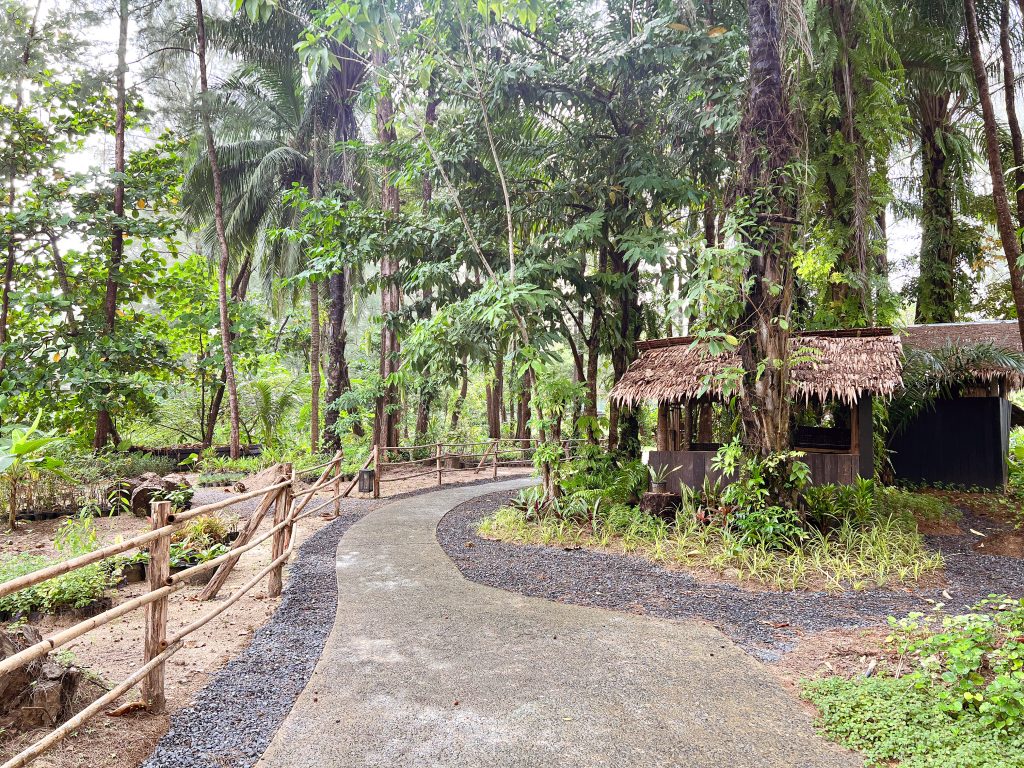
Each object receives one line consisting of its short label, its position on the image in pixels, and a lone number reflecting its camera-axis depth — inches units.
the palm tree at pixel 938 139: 384.5
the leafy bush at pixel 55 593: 172.4
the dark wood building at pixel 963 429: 388.2
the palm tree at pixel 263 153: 497.7
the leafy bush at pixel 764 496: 245.9
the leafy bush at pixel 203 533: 235.0
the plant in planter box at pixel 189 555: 217.9
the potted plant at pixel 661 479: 319.0
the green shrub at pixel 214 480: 442.9
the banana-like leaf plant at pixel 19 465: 135.0
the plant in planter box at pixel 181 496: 283.1
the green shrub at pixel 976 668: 105.0
